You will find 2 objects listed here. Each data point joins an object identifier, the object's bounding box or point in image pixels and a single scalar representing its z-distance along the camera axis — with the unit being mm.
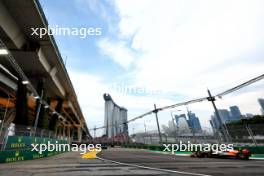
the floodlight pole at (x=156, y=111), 27536
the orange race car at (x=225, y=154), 8954
